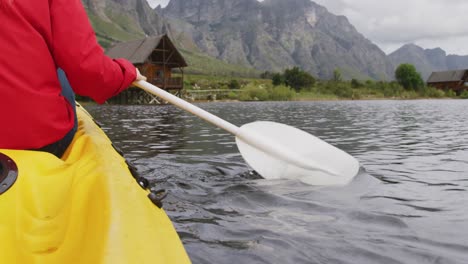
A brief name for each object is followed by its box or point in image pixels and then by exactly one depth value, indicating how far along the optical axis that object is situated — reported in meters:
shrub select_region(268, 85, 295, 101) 39.59
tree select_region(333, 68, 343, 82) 64.28
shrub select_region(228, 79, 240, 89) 46.57
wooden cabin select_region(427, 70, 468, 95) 73.81
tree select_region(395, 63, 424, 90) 64.25
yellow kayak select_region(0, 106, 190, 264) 1.18
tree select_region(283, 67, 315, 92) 48.41
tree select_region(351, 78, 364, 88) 52.84
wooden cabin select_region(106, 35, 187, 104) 29.75
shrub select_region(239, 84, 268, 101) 37.94
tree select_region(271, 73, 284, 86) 48.88
